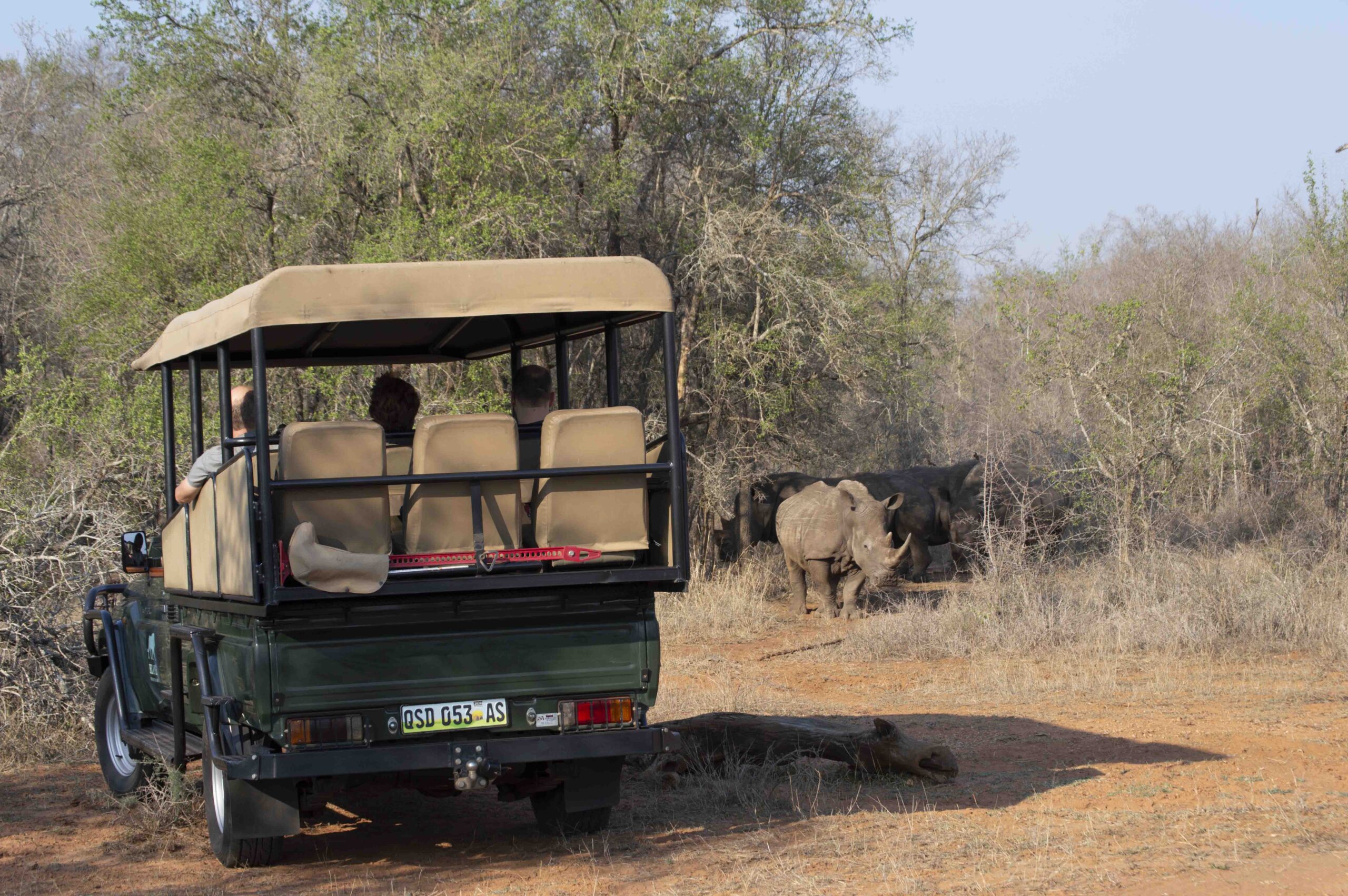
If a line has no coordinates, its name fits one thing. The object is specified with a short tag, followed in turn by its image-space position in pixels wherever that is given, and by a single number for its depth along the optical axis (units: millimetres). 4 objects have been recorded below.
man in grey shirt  13586
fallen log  16250
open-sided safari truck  11766
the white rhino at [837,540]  34344
